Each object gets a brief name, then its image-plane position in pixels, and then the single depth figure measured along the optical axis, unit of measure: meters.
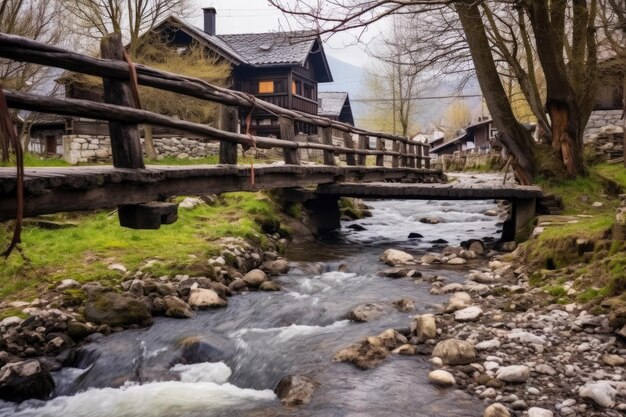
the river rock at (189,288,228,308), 6.27
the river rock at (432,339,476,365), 4.19
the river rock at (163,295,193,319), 5.92
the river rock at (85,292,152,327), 5.57
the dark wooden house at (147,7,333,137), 26.98
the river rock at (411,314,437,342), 4.78
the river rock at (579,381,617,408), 3.31
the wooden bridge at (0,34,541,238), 3.44
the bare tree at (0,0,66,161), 14.77
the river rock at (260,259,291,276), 8.08
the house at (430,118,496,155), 44.50
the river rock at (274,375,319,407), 3.99
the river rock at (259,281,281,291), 7.14
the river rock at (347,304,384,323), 5.66
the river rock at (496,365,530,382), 3.75
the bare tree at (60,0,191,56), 18.83
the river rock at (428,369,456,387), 3.90
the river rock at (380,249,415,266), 8.73
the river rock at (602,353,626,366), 3.79
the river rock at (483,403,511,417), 3.32
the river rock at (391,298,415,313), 5.82
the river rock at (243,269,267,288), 7.31
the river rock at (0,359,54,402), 4.27
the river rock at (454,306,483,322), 5.13
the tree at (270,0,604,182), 10.73
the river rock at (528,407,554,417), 3.25
